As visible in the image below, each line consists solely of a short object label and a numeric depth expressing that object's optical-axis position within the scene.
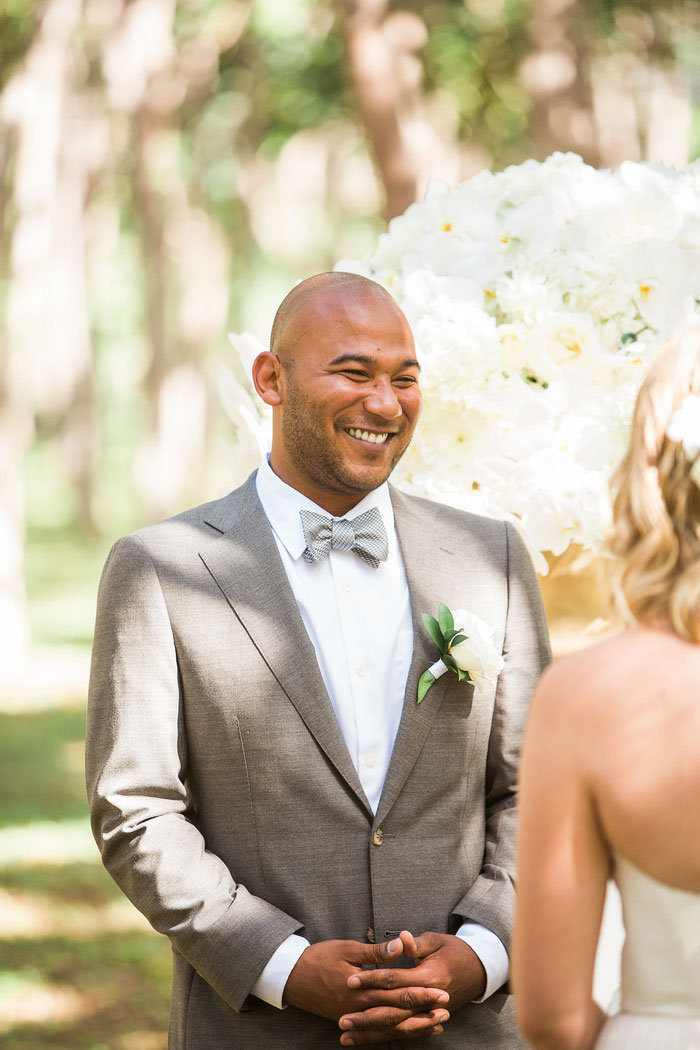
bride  3.09
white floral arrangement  5.54
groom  4.67
